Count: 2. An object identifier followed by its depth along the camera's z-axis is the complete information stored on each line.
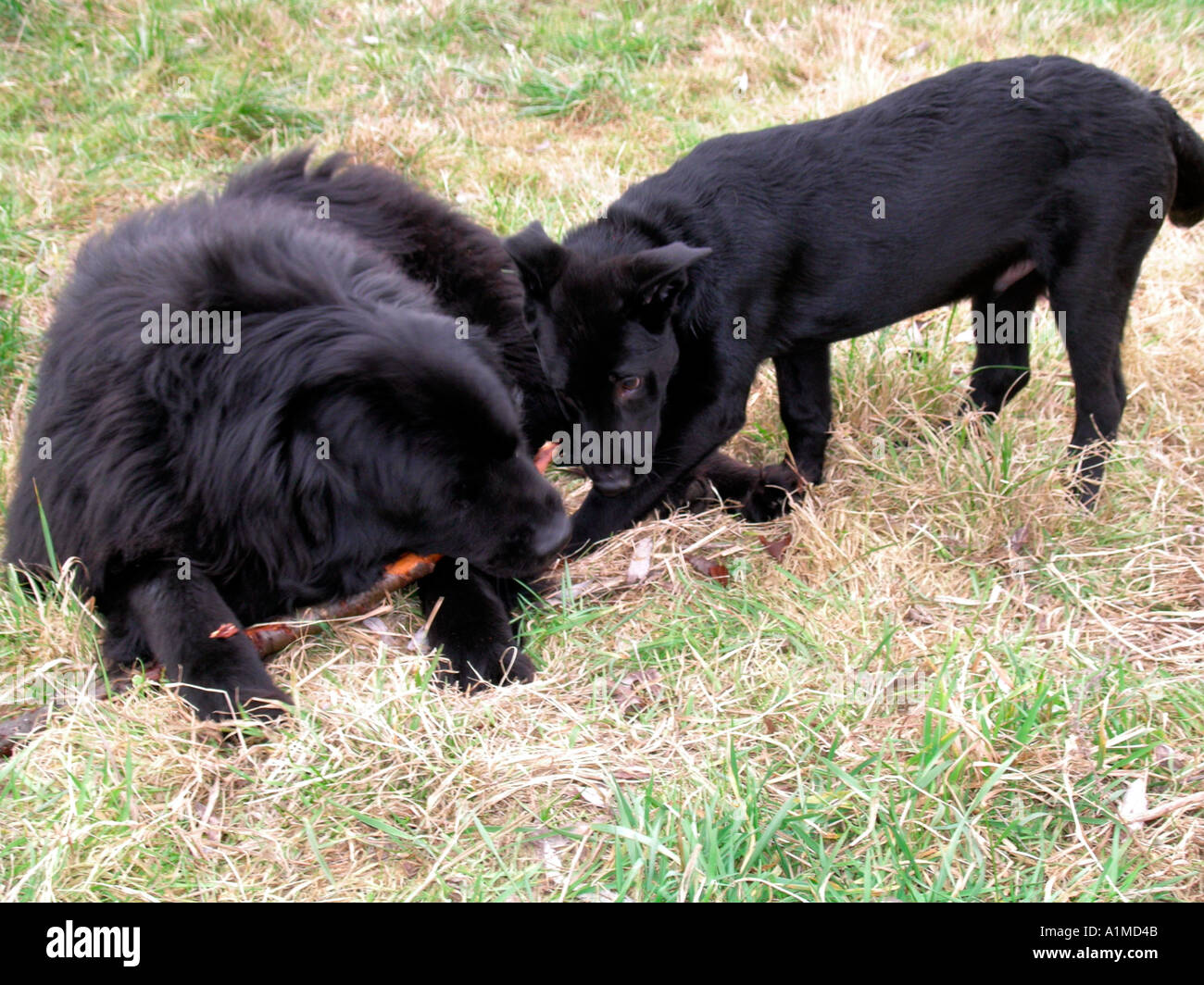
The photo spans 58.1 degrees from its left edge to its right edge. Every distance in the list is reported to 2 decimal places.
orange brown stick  2.62
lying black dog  2.36
